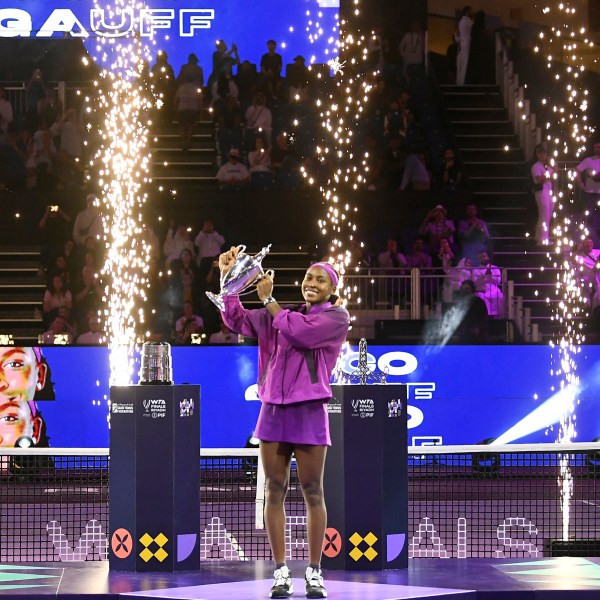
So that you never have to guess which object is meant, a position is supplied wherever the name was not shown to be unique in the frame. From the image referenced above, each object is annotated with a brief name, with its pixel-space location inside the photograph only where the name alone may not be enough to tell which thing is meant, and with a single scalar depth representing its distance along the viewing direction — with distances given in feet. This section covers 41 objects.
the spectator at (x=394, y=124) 71.72
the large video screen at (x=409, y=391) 52.80
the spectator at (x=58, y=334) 54.24
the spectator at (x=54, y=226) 67.51
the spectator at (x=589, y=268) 61.16
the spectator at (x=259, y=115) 72.18
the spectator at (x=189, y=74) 75.41
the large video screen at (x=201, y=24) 77.25
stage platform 26.27
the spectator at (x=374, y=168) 69.67
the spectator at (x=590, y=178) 67.00
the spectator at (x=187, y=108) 73.87
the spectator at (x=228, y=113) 72.90
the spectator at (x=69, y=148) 69.56
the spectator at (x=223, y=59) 76.64
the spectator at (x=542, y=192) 67.82
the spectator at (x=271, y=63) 75.00
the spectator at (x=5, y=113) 72.38
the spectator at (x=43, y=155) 70.03
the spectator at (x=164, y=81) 74.95
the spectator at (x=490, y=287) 59.26
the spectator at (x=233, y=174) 69.92
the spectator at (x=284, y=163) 70.03
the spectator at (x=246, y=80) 74.64
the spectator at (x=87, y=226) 65.87
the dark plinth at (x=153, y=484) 29.14
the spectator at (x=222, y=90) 74.59
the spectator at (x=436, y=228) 64.59
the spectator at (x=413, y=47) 77.71
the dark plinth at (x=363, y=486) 29.55
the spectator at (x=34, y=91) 73.46
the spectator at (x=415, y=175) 69.92
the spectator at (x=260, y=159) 70.08
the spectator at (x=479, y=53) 79.77
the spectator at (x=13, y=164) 70.69
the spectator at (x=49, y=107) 71.67
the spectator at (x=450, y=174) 70.48
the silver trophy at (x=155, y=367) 29.68
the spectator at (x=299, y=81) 73.46
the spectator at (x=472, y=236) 64.75
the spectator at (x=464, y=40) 79.46
